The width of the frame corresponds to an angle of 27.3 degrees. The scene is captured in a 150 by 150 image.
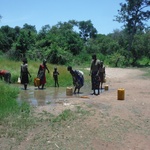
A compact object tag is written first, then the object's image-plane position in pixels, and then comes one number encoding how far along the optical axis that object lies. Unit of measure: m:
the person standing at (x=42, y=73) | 16.22
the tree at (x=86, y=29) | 87.81
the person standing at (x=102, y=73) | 15.60
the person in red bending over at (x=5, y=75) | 16.95
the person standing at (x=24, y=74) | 15.62
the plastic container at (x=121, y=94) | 11.73
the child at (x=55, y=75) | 17.30
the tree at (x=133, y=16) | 44.69
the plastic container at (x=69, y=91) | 13.49
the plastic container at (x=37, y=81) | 16.27
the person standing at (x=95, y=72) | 13.16
